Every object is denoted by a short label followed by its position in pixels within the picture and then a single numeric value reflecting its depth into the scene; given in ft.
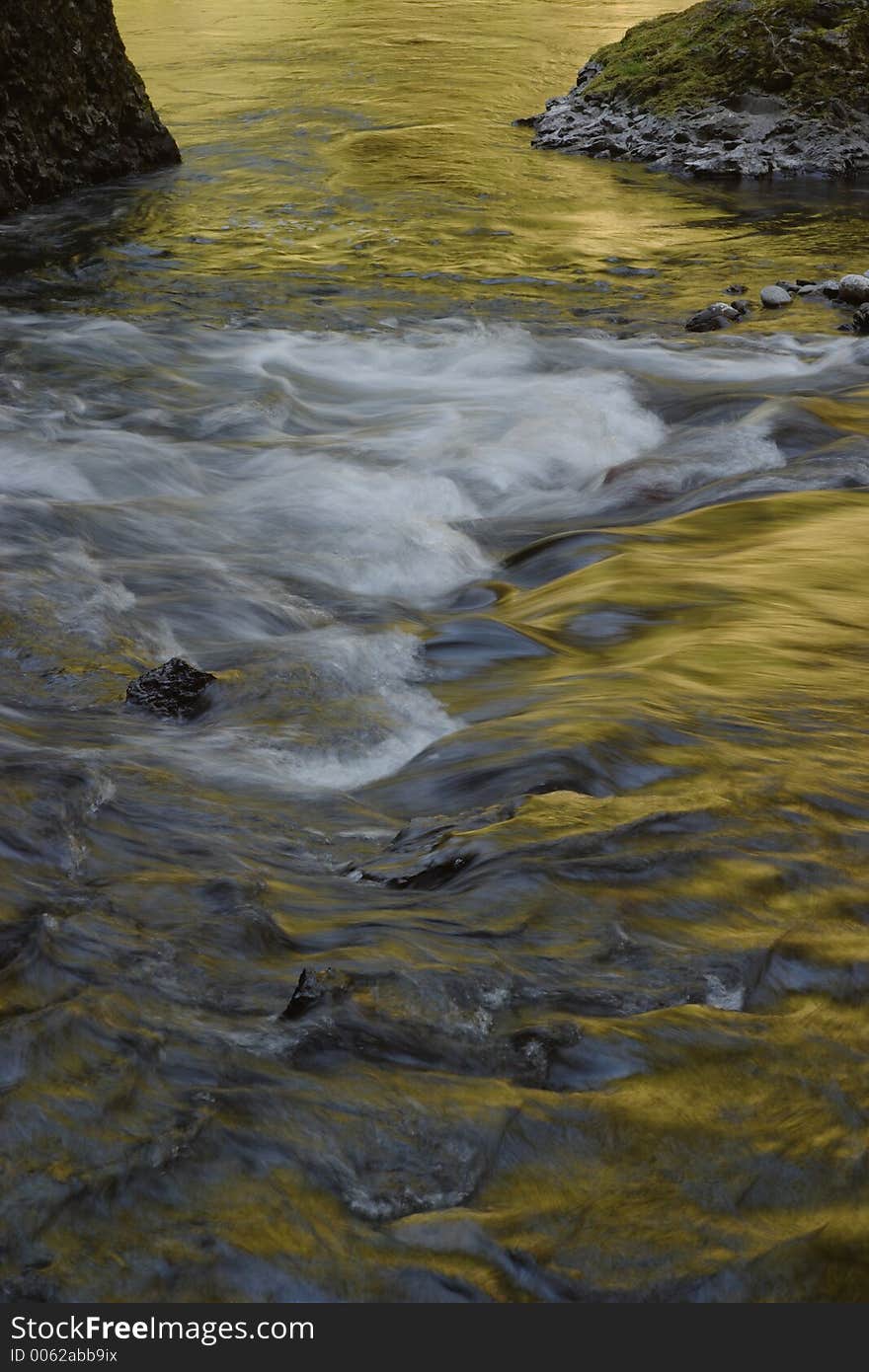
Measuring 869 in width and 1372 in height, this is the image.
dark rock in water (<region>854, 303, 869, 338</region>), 30.83
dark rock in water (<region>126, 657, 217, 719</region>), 14.11
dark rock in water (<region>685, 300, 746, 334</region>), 31.40
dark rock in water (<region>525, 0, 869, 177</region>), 47.66
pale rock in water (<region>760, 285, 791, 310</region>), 33.04
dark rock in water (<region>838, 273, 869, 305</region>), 32.76
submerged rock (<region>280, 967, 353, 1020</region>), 9.18
